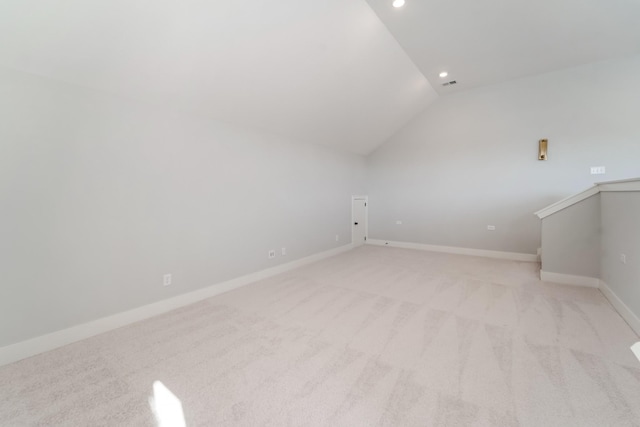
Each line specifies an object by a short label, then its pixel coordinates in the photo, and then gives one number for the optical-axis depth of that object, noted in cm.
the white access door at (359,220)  678
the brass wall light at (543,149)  497
